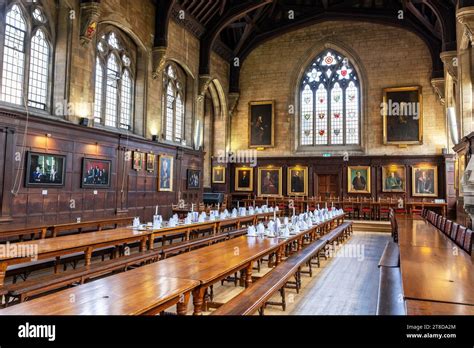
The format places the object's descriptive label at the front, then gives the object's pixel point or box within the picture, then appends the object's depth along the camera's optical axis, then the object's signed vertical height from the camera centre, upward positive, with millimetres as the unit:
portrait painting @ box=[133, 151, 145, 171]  12450 +1044
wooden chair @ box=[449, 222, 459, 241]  5696 -605
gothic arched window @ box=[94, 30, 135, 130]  11820 +3757
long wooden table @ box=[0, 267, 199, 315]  2262 -767
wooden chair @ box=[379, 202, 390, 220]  16578 -822
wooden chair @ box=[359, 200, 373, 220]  16641 -743
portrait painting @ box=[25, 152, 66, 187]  8737 +477
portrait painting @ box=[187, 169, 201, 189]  16062 +567
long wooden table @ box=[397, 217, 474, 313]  2568 -728
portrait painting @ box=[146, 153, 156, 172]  13203 +1046
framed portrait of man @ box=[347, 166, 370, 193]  17906 +694
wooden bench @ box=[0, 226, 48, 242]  6015 -757
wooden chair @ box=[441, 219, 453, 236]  6334 -616
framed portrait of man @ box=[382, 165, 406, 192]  17328 +742
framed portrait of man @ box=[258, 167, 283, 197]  19334 +524
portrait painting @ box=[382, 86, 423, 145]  17375 +3827
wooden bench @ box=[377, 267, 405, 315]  3248 -1042
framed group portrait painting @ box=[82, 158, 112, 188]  10320 +496
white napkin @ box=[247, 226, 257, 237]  6316 -710
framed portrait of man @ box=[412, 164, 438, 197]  16889 +647
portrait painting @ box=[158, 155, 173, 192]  13992 +683
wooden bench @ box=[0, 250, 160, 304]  3641 -1042
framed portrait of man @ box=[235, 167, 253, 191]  19891 +686
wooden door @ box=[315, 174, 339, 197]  18625 +386
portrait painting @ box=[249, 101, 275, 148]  19781 +3762
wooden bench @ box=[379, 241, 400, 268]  5148 -1019
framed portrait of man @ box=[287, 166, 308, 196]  18906 +582
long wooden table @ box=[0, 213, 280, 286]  4137 -756
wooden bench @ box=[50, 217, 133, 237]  7070 -775
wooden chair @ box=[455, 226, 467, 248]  5102 -613
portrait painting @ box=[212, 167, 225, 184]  20078 +895
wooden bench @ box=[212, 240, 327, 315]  3240 -1059
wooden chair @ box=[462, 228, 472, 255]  4676 -637
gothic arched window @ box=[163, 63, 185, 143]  15523 +3926
